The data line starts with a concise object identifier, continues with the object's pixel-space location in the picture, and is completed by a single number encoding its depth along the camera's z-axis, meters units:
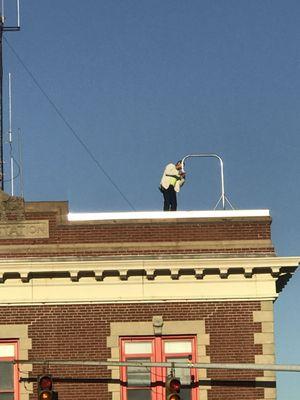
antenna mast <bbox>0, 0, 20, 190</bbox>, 39.66
